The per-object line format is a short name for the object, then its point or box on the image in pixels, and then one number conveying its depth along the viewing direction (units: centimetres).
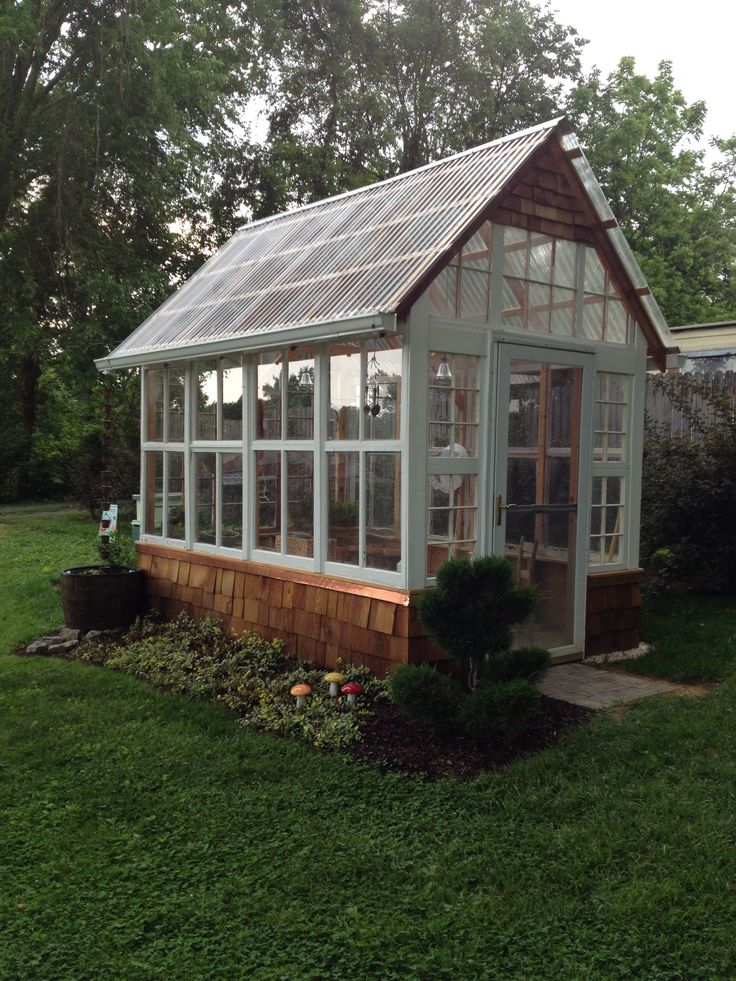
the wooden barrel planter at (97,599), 757
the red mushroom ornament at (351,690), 534
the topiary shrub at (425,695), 465
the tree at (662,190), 2350
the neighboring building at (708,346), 1070
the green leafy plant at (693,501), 848
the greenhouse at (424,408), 561
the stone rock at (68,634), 763
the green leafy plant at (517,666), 480
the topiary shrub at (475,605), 473
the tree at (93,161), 1408
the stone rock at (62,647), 738
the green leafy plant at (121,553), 845
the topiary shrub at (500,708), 451
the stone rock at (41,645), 742
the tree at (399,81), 2108
